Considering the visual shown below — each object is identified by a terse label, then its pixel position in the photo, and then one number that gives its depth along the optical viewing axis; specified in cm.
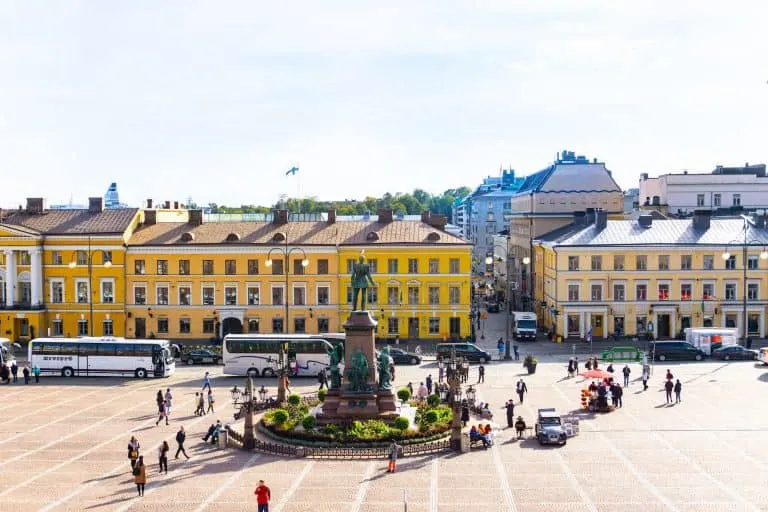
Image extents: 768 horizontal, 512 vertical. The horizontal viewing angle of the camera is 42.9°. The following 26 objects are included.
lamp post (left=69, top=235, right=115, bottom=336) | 7531
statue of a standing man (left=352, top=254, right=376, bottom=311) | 4375
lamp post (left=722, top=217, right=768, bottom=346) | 7121
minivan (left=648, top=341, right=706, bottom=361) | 6519
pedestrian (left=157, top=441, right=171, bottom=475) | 3481
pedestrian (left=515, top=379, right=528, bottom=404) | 4921
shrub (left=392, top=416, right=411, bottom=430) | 3931
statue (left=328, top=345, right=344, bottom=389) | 4337
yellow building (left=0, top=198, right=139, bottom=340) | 7544
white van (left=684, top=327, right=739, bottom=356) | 6625
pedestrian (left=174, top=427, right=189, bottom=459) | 3725
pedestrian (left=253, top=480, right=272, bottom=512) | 2845
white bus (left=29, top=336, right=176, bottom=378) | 5950
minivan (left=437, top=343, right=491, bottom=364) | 6488
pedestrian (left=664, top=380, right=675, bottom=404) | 4831
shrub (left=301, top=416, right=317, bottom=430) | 4028
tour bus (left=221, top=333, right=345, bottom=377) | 5916
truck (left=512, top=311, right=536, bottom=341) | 7600
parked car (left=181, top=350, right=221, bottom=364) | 6649
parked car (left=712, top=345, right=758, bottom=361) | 6538
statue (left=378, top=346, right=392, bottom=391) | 4278
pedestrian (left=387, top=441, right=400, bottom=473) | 3497
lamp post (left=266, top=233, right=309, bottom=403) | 7434
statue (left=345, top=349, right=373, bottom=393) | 4212
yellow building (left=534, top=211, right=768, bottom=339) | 7569
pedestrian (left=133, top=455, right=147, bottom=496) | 3157
